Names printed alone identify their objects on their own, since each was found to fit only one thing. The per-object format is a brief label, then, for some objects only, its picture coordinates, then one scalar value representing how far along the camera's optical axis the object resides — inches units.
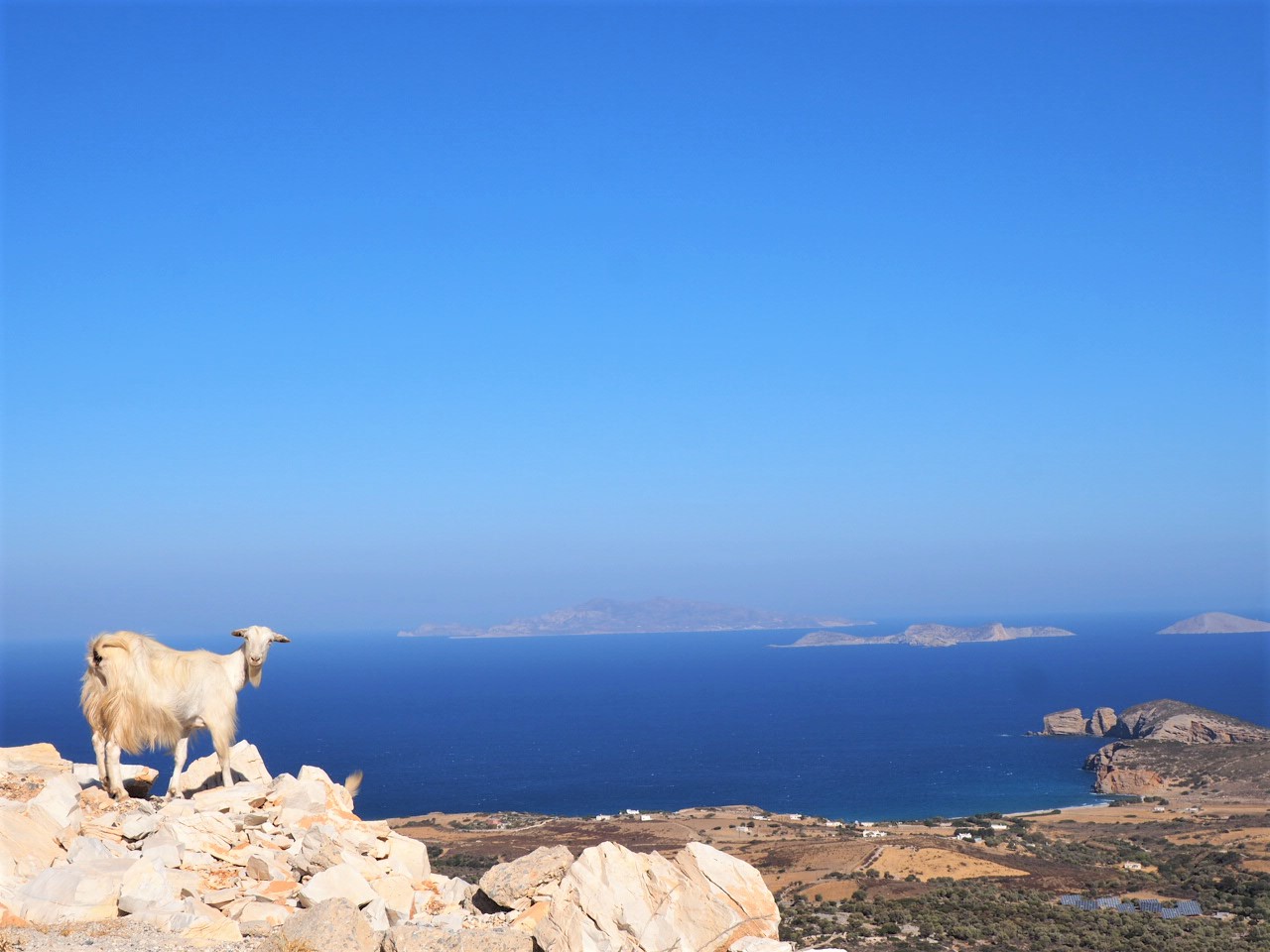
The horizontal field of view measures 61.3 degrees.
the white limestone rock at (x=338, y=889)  413.4
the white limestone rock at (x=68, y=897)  370.0
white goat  517.0
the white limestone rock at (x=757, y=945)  366.0
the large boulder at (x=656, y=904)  377.1
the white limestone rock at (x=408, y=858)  515.5
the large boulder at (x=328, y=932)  348.8
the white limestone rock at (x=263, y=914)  390.0
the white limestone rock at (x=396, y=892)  446.6
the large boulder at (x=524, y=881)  432.5
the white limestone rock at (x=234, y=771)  575.5
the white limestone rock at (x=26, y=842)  401.4
